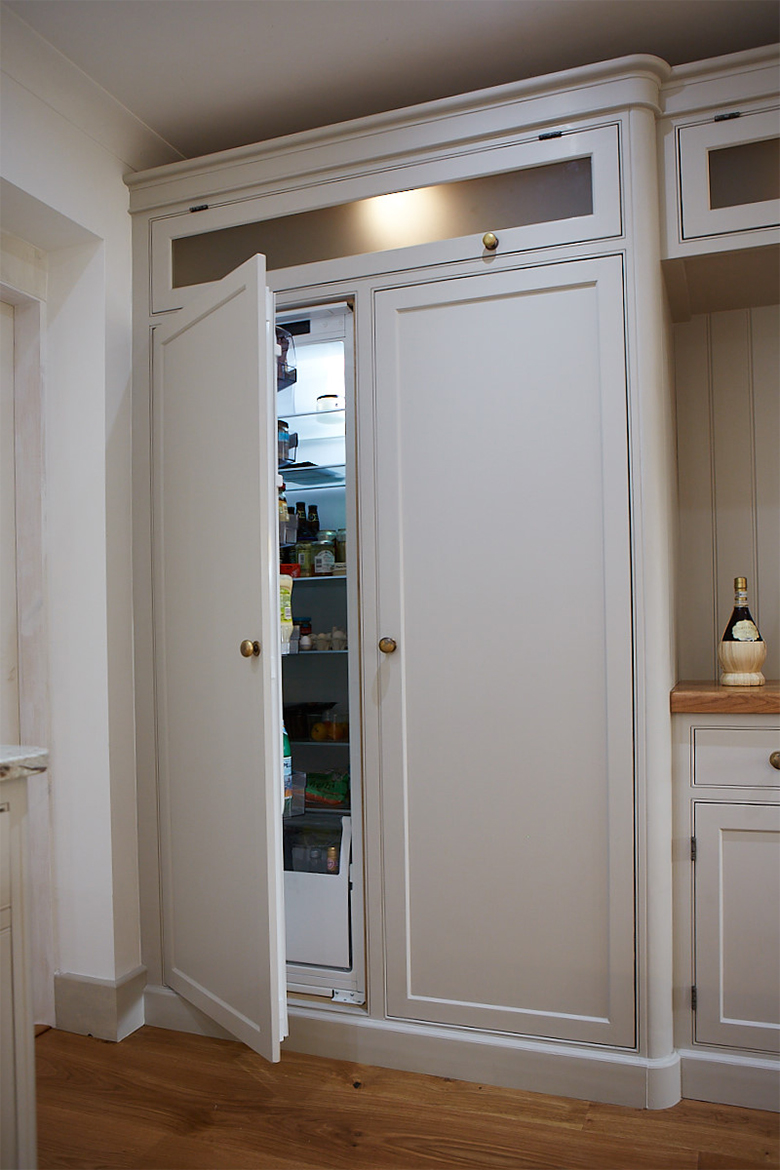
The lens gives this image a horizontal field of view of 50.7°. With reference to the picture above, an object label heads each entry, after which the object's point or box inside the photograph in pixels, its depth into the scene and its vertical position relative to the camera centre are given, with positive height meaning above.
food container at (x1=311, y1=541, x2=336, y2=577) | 2.45 +0.09
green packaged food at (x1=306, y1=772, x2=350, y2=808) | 2.41 -0.60
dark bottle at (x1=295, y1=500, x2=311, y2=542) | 2.51 +0.18
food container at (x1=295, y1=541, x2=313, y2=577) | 2.47 +0.09
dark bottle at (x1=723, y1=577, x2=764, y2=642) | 2.11 -0.11
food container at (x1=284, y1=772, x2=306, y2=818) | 2.42 -0.62
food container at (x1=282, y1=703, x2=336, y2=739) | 2.50 -0.39
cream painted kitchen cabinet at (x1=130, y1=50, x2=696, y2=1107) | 1.94 -0.01
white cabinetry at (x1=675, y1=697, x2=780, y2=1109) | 1.90 -0.76
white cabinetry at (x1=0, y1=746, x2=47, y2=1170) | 1.25 -0.60
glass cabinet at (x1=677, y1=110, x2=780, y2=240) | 1.92 +0.96
